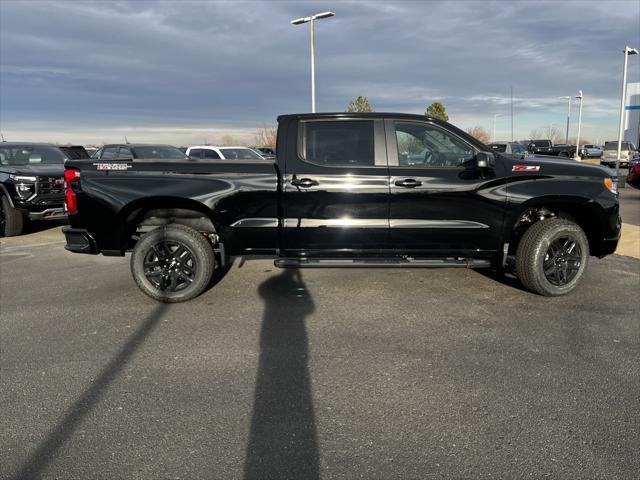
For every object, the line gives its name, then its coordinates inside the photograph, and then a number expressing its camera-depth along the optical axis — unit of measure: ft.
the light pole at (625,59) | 73.82
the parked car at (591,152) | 164.86
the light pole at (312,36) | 62.13
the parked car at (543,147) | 110.36
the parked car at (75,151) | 42.31
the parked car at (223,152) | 51.80
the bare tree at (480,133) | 206.45
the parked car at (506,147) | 61.17
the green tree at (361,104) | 103.96
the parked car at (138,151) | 41.24
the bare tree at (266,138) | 182.09
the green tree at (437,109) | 114.21
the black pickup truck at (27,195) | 29.32
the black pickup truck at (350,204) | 16.21
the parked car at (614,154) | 108.17
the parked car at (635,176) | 46.65
